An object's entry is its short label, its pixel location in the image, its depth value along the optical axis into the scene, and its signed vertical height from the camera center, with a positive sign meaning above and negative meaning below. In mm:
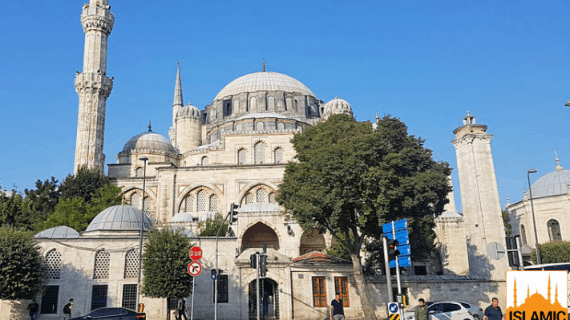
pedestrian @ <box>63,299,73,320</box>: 19531 -1216
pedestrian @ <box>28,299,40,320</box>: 20256 -1224
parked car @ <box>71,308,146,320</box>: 14570 -1123
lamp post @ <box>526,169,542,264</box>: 25500 +4736
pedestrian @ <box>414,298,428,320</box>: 12359 -1146
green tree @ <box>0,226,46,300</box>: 19562 +547
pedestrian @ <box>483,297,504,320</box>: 9734 -947
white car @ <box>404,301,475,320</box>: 16391 -1542
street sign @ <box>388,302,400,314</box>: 11273 -917
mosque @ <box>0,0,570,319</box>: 22438 +3623
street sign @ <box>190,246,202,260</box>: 15356 +664
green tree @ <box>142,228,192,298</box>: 20375 +301
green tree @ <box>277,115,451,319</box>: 20500 +3564
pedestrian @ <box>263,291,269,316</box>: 23536 -1561
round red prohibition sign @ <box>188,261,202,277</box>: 14781 +181
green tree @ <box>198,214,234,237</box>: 29938 +2869
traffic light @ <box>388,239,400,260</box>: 11861 +427
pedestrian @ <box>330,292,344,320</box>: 14430 -1185
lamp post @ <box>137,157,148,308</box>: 20403 -212
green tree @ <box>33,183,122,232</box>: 32125 +4831
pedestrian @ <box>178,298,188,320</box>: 18936 -1306
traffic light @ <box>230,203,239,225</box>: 17734 +2180
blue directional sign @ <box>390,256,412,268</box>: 12177 +158
